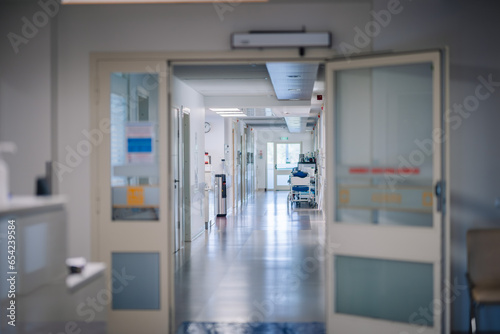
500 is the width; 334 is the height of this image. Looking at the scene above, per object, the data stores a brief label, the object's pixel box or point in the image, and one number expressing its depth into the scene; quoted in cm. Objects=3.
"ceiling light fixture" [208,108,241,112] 1255
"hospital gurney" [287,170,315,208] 1603
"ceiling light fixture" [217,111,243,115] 1324
